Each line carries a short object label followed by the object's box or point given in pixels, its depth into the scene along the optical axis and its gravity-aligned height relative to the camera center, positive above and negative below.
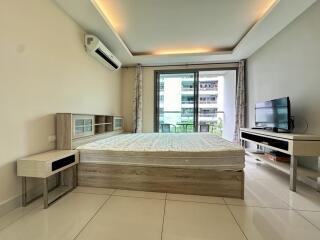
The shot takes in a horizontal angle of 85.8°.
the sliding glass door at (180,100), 5.05 +0.58
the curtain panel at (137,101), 4.96 +0.52
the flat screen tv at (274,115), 2.64 +0.09
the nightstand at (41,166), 1.74 -0.51
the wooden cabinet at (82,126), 2.43 -0.11
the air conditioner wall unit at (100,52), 2.97 +1.29
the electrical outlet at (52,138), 2.25 -0.26
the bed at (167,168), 2.04 -0.61
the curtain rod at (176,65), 4.96 +1.59
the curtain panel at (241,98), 4.60 +0.59
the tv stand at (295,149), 2.17 -0.39
